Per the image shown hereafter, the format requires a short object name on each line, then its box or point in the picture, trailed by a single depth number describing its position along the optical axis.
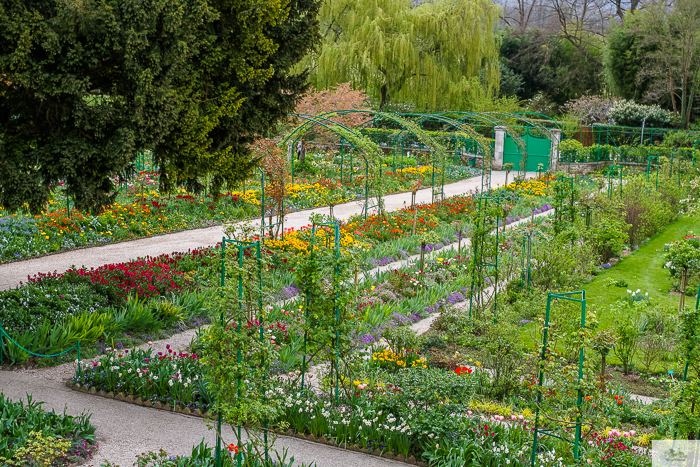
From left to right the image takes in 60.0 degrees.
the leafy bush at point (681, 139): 27.70
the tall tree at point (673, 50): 29.22
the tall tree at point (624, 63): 31.64
